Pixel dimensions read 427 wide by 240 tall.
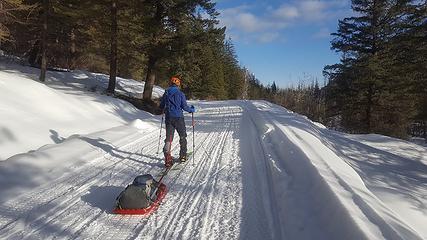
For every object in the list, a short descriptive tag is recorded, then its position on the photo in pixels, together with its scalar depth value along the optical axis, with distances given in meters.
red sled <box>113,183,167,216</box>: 6.21
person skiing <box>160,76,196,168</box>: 9.85
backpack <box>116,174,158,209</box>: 6.24
